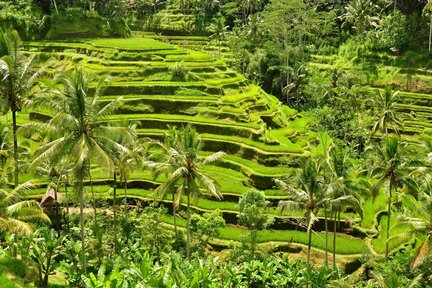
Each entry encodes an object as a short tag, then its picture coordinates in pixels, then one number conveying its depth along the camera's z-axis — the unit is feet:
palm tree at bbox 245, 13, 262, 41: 263.29
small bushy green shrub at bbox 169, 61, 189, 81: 175.11
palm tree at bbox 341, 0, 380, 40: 236.63
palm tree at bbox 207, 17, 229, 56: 278.67
